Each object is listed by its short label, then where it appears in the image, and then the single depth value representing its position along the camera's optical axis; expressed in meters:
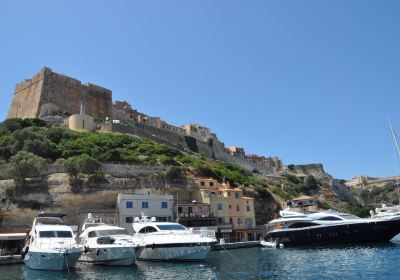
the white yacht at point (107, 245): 29.78
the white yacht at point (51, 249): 27.66
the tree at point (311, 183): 102.73
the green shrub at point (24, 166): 46.81
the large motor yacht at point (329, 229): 42.44
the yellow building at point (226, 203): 55.69
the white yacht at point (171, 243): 31.77
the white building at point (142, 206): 46.28
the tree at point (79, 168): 48.44
